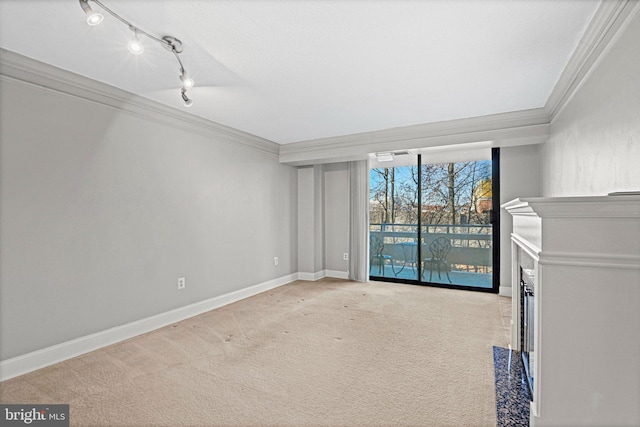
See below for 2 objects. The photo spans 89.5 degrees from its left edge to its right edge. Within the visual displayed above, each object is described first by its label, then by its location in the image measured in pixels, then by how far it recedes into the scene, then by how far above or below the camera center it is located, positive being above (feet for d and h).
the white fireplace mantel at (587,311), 3.65 -1.13
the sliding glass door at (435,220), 16.47 -0.27
